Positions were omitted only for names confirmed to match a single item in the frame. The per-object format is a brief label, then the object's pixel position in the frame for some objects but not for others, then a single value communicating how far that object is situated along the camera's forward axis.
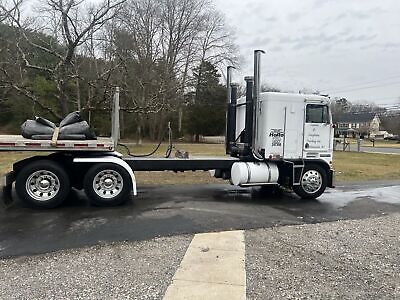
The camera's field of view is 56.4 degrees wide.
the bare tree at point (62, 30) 17.31
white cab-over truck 7.71
